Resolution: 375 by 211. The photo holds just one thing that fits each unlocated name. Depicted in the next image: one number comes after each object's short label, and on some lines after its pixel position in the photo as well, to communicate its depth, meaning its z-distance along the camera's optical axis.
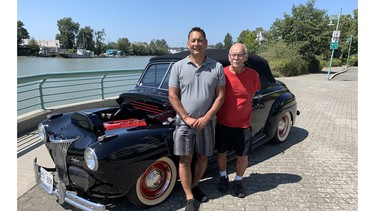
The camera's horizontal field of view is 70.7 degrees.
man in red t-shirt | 3.05
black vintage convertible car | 2.57
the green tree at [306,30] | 24.73
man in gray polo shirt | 2.74
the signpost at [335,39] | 18.06
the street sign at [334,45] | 18.14
